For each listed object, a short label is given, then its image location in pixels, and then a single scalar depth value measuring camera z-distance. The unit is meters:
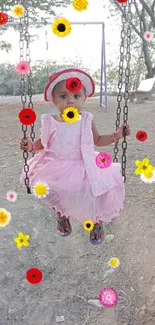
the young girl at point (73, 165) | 2.12
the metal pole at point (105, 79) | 7.83
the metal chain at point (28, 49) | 2.15
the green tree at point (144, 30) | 9.60
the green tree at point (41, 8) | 8.60
